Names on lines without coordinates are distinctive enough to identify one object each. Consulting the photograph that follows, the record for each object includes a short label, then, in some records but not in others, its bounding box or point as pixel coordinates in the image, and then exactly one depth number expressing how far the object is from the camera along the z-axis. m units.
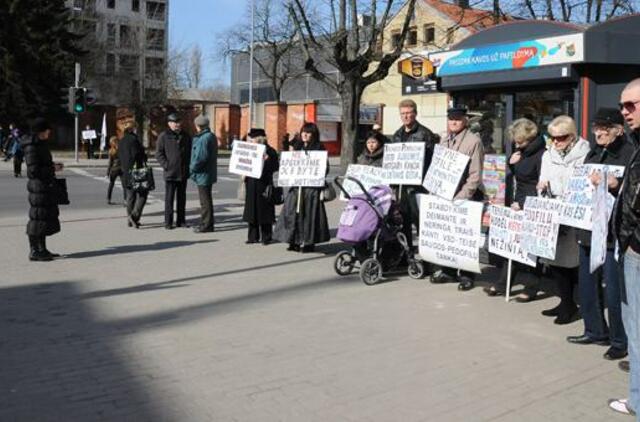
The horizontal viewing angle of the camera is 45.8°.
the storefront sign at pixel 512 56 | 7.59
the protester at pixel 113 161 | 15.55
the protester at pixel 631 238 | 3.77
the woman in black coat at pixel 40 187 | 9.23
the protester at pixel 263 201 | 10.89
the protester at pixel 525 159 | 7.09
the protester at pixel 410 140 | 8.49
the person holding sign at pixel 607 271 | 5.46
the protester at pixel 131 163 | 12.84
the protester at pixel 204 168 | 12.37
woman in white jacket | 6.46
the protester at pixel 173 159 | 12.57
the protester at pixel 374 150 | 9.06
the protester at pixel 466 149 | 7.66
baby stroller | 8.13
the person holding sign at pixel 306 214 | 9.92
